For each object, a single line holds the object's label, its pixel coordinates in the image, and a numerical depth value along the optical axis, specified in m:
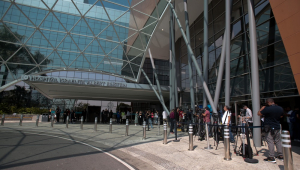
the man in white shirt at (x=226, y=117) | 7.48
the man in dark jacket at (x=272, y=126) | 4.98
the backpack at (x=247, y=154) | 5.26
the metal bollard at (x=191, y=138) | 6.85
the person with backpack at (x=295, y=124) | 8.04
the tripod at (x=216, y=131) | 7.18
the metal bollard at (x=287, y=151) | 3.78
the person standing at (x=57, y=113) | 21.33
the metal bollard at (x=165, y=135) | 8.25
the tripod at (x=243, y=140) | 5.35
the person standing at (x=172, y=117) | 11.66
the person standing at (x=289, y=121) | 8.39
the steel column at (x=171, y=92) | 17.18
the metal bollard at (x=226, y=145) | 5.36
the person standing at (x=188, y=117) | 14.97
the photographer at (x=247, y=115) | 8.45
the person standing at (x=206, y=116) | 9.02
